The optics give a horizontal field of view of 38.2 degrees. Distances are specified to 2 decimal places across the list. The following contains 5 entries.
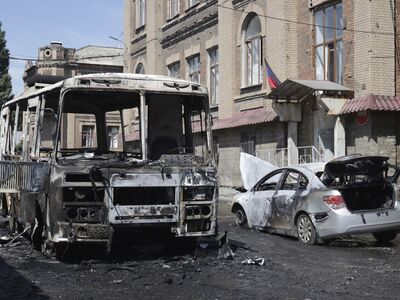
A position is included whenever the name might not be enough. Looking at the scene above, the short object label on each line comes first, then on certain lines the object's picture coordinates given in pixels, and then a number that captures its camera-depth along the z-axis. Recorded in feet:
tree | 153.01
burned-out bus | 25.26
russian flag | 64.13
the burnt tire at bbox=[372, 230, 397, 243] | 35.19
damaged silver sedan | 32.81
